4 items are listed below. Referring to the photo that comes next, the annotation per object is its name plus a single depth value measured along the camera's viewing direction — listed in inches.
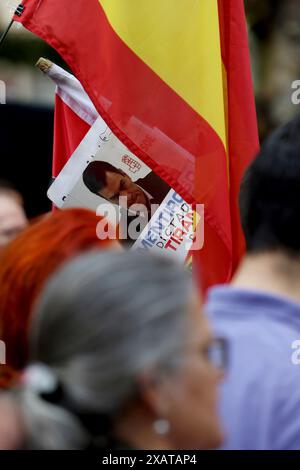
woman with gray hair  109.5
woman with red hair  119.5
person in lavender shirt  119.1
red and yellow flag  167.3
